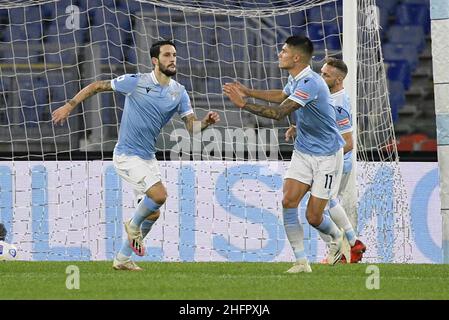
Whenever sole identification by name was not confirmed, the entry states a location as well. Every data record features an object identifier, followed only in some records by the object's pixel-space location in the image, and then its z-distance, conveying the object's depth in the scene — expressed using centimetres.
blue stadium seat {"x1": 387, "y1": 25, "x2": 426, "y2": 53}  1911
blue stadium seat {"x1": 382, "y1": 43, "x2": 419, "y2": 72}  1886
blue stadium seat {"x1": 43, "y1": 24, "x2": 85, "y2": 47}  1722
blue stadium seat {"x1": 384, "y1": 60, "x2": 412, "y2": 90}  1859
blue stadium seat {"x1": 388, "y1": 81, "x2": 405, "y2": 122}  1810
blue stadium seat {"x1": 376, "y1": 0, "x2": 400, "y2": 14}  1933
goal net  1402
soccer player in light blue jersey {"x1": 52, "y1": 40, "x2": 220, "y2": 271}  1043
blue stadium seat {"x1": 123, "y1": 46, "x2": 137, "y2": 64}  1708
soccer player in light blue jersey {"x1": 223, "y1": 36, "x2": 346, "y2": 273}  1014
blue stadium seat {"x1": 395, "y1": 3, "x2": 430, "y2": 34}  1923
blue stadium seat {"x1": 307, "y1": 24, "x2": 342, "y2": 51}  1802
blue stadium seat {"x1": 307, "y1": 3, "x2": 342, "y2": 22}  1796
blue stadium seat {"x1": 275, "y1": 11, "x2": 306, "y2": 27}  1747
